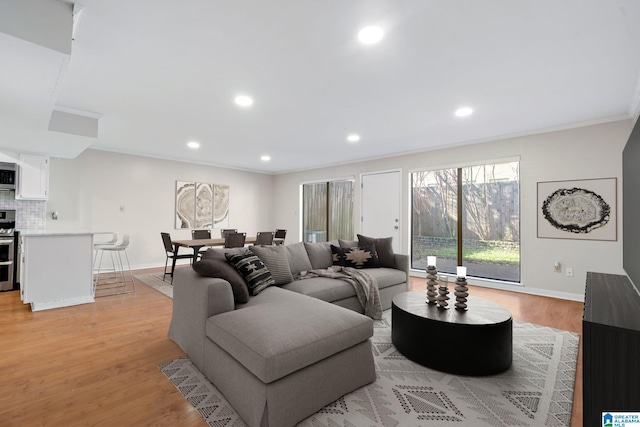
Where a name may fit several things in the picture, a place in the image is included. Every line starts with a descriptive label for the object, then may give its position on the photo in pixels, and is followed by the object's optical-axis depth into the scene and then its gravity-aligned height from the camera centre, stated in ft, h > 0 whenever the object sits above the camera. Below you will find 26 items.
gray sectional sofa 5.14 -2.48
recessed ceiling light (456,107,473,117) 11.87 +4.49
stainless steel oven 14.66 -2.28
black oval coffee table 6.96 -2.90
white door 19.99 +1.03
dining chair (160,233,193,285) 16.90 -1.83
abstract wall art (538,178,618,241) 12.79 +0.60
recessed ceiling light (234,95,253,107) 10.88 +4.45
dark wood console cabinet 4.05 -2.00
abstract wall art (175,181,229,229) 22.86 +0.99
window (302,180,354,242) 24.56 +0.69
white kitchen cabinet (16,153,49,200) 15.80 +2.07
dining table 16.49 -1.52
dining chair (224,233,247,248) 17.37 -1.34
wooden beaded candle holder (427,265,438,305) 8.49 -1.94
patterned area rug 5.49 -3.70
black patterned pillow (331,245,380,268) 12.62 -1.63
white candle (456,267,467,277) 8.16 -1.42
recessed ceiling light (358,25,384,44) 6.83 +4.41
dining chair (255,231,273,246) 19.47 -1.34
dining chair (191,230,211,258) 20.17 -1.23
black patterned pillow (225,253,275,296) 8.59 -1.59
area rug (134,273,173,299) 14.77 -3.69
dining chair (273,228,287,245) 23.12 -1.32
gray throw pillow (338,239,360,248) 13.62 -1.16
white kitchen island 11.63 -2.22
